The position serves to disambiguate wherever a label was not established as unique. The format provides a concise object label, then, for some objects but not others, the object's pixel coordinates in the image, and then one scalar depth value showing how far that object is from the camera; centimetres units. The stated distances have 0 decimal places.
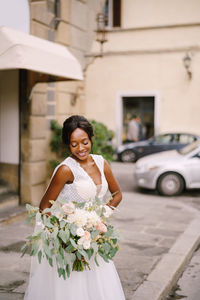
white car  1035
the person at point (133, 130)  1869
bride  332
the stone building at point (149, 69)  1877
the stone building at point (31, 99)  786
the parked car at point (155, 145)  1618
